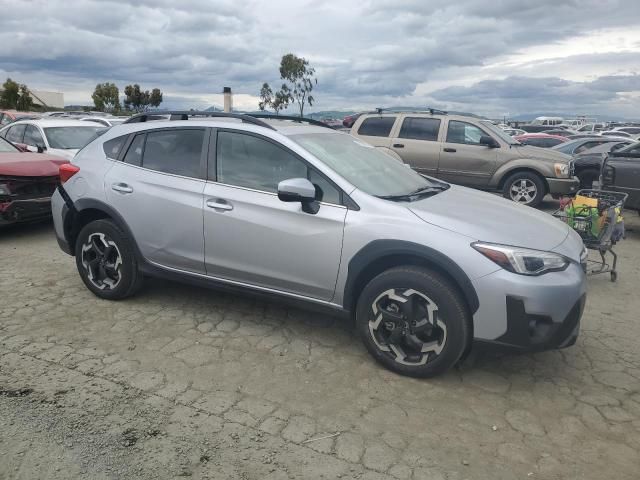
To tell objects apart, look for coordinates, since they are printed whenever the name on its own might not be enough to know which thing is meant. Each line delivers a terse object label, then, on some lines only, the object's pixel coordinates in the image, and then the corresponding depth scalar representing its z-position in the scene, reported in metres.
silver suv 3.12
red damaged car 6.53
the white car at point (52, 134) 9.20
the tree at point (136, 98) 49.59
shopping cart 5.20
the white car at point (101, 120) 12.60
